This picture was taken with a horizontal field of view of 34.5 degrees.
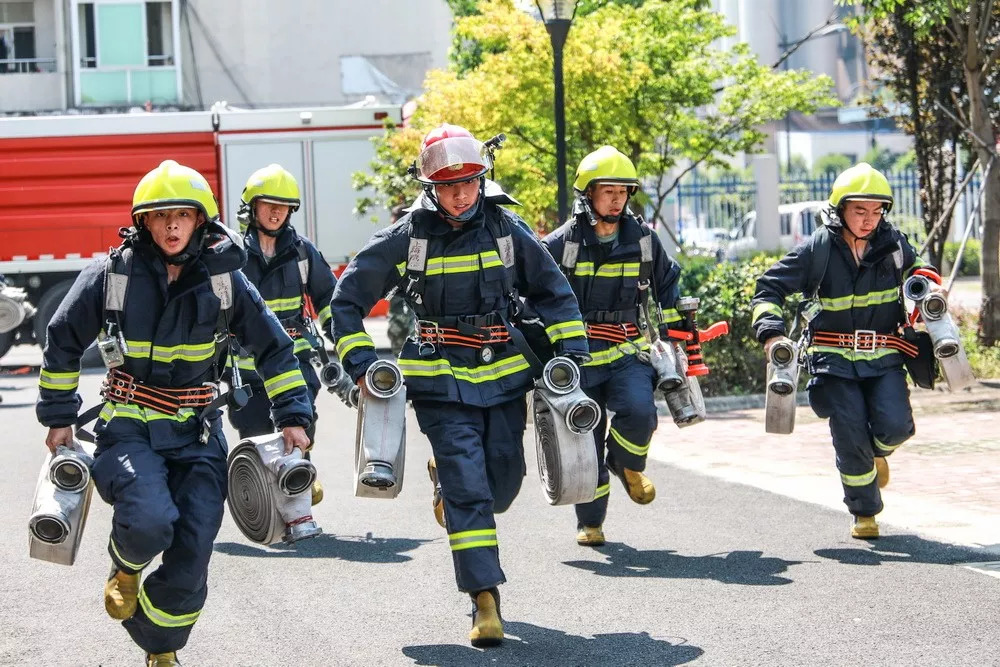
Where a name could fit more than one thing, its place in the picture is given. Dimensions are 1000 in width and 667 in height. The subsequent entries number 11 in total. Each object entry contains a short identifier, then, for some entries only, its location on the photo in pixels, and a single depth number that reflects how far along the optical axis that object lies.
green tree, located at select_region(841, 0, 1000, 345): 14.62
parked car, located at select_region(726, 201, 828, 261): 31.69
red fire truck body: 21.09
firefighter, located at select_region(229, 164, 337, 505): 8.52
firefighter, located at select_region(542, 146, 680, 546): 8.02
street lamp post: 14.26
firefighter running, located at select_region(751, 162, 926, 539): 7.92
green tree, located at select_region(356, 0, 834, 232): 16.36
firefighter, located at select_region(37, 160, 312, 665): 5.37
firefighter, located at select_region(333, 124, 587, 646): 6.30
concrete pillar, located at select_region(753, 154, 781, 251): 28.80
